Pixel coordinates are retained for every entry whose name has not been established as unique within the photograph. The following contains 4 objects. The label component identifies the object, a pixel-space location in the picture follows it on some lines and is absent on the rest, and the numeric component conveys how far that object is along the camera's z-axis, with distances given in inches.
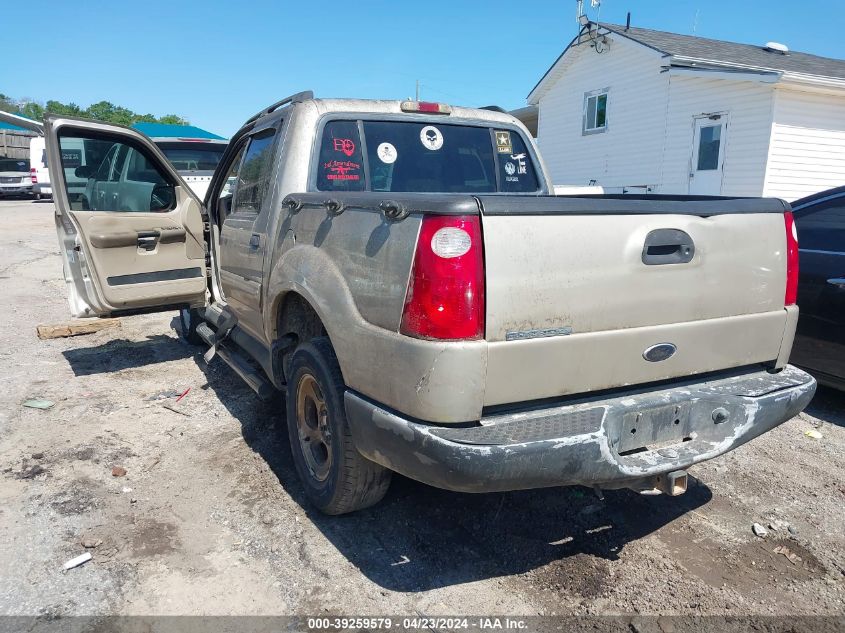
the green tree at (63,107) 2674.7
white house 498.6
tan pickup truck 86.4
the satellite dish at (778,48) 650.2
